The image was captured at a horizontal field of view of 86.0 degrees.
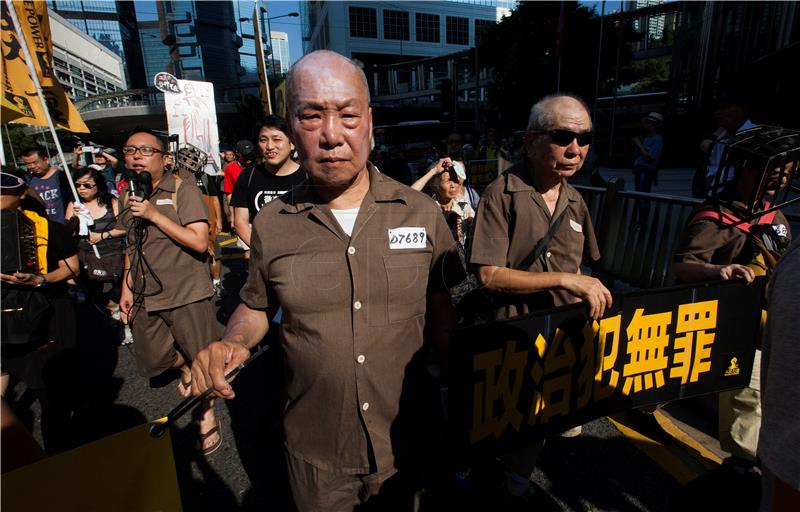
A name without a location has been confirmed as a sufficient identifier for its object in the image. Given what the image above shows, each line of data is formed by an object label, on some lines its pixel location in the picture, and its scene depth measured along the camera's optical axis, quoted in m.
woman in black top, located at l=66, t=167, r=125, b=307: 4.44
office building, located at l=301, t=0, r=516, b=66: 59.50
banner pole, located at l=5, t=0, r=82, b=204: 3.78
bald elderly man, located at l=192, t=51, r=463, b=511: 1.39
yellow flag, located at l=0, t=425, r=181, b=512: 0.88
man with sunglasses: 2.05
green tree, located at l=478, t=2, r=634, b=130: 27.48
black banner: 1.59
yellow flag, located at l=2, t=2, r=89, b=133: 3.98
